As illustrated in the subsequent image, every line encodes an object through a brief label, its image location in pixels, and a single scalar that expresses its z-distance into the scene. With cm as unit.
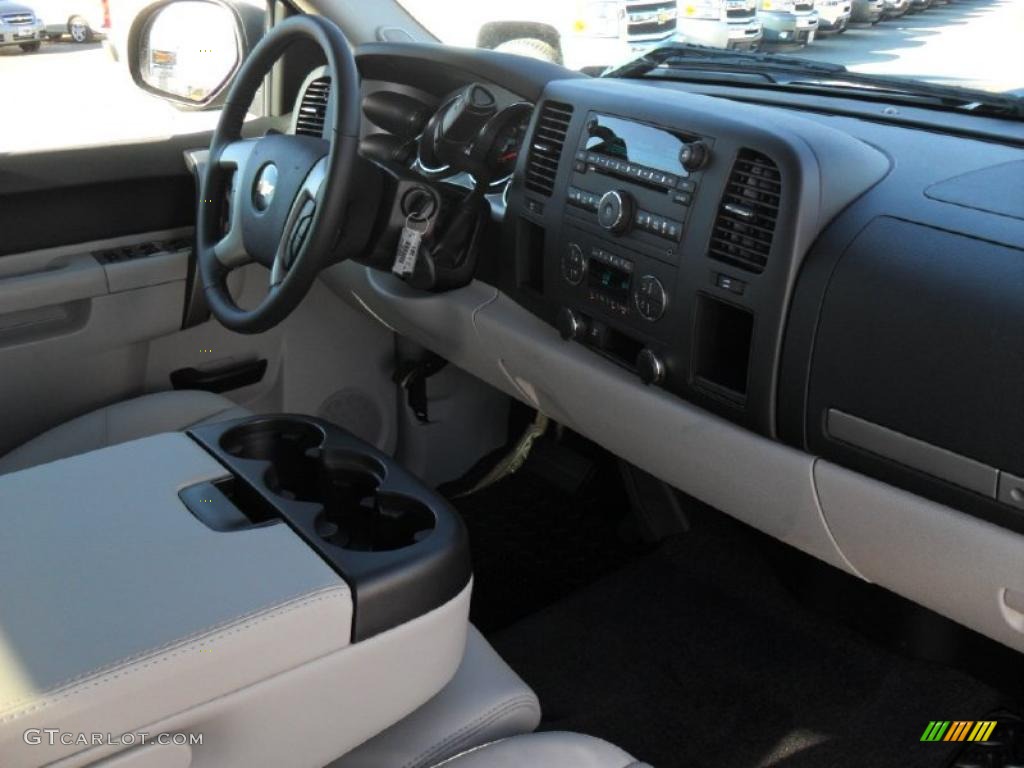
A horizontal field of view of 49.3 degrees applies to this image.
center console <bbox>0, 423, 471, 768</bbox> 107
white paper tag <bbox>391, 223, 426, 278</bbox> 196
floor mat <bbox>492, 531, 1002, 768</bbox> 207
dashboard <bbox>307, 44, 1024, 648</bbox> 133
